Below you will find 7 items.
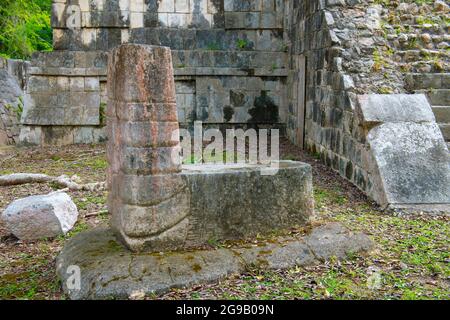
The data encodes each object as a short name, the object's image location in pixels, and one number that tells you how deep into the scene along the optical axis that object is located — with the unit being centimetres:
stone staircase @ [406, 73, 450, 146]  748
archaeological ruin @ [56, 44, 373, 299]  413
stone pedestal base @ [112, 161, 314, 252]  435
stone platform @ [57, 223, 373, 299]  395
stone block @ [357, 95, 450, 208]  616
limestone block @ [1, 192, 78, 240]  542
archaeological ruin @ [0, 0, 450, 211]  812
